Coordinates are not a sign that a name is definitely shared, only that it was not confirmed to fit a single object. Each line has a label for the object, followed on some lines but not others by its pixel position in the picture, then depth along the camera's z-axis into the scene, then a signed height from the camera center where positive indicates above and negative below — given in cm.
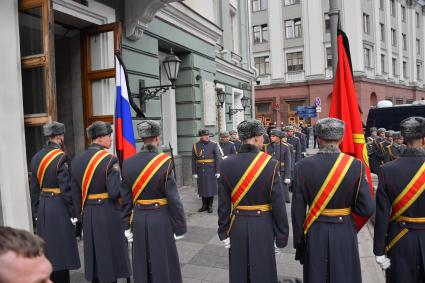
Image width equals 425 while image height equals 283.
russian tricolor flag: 527 +14
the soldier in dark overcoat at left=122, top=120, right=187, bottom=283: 382 -88
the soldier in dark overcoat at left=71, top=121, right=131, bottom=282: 418 -87
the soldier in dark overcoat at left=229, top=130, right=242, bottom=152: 1091 -34
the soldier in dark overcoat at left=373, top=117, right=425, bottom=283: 308 -73
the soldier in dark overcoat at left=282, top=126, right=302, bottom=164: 1121 -51
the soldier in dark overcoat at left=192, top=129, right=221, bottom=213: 828 -84
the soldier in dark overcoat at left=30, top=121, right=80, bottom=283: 443 -84
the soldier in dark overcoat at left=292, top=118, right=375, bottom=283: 321 -69
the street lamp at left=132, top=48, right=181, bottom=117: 719 +90
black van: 1265 +17
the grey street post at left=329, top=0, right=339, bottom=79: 564 +150
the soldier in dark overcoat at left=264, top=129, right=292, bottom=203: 878 -65
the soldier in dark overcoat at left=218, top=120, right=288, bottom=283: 355 -85
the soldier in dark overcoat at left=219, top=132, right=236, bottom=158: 941 -45
